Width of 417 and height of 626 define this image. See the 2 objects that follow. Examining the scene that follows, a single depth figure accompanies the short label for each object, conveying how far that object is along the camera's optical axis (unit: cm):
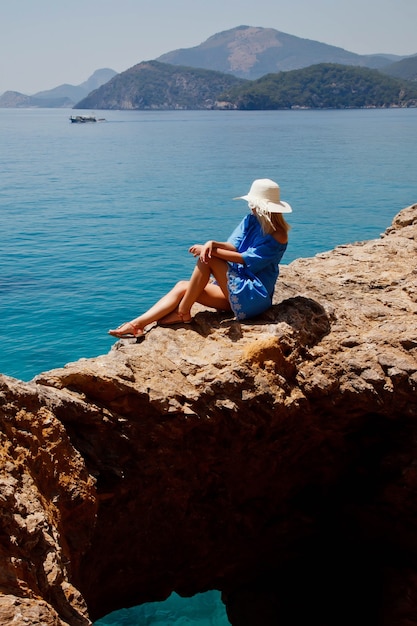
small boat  12251
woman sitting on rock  635
